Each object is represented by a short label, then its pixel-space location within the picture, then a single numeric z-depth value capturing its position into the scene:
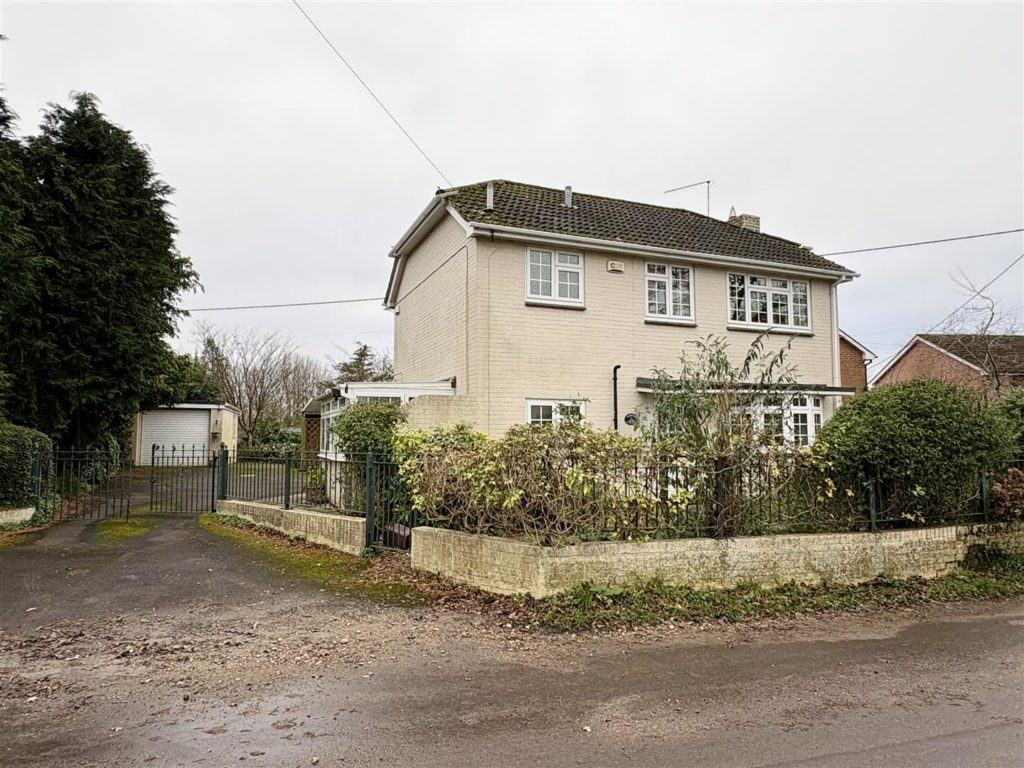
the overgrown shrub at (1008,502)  8.91
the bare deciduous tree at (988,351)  16.48
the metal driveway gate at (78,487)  13.07
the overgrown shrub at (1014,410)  9.95
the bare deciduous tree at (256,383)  38.97
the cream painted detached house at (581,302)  13.74
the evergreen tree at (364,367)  38.62
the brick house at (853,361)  25.78
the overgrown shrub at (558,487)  7.08
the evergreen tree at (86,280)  15.37
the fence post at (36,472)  12.50
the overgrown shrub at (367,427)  11.02
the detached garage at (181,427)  31.07
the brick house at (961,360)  18.64
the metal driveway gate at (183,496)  14.30
